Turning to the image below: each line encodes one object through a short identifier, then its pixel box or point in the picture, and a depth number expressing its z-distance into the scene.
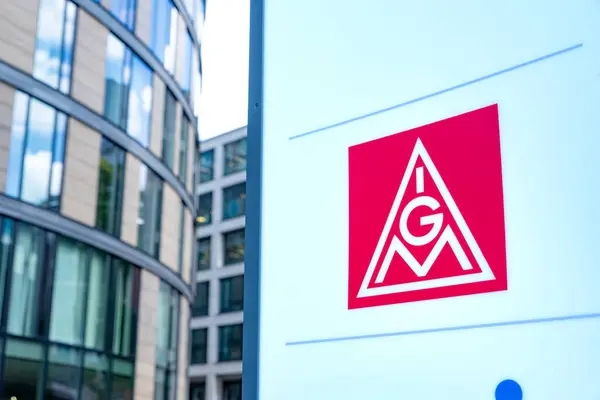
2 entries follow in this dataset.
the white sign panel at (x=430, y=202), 1.77
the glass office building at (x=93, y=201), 16.86
